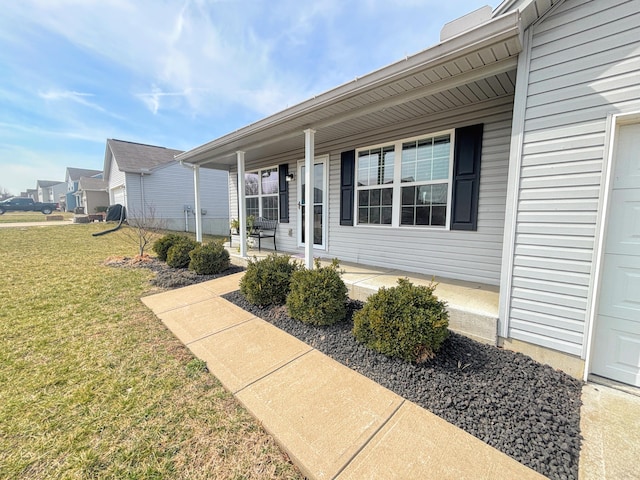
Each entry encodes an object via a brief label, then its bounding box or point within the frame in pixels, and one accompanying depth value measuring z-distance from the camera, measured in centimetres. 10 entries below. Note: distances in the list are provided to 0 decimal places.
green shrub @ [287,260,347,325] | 289
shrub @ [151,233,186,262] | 620
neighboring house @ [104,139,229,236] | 1409
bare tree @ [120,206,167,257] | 690
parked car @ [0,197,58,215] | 2656
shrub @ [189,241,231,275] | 511
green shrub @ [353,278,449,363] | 216
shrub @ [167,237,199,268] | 561
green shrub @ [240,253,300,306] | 354
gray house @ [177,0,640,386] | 193
